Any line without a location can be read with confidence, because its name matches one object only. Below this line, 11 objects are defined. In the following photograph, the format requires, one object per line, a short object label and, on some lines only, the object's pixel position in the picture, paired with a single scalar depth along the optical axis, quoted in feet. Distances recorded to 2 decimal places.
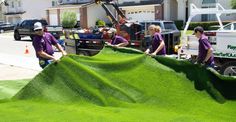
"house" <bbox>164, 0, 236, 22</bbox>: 97.68
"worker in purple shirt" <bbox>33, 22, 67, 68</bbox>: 21.87
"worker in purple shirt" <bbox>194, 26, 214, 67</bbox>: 21.98
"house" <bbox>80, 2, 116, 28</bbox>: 126.64
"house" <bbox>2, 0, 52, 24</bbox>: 164.12
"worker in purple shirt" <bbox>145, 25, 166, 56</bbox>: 23.01
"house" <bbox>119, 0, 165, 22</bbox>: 109.54
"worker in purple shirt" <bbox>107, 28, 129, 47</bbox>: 24.67
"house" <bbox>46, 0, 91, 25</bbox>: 133.05
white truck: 26.56
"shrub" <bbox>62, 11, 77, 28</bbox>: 110.23
